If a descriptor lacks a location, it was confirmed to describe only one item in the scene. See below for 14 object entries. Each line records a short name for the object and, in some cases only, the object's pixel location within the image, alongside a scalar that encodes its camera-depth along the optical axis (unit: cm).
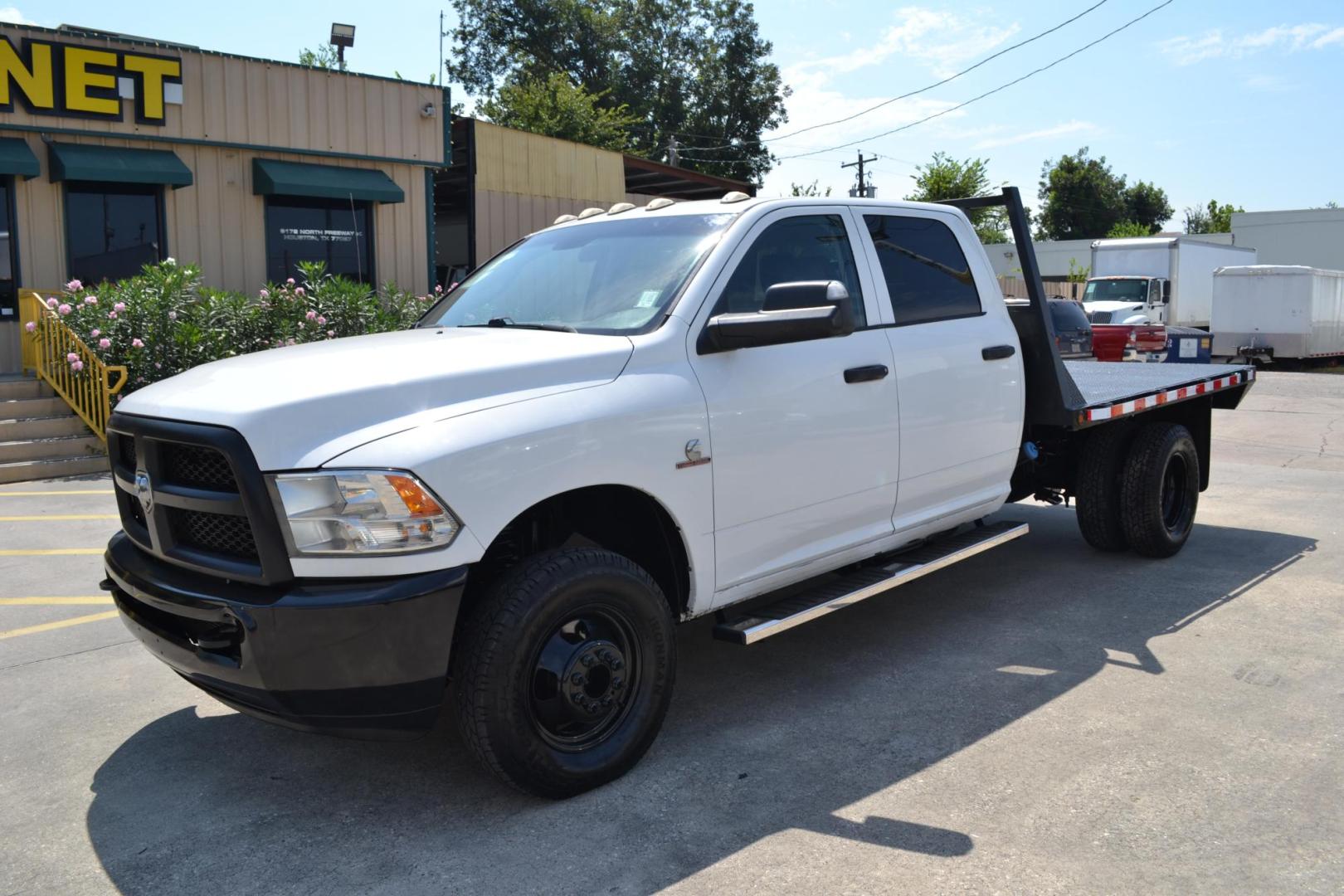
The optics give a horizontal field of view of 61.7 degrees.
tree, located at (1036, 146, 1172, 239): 7919
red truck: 2127
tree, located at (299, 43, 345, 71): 4684
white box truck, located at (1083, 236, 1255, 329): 2753
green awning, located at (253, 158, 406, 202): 1583
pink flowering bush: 1191
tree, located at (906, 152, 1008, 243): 4447
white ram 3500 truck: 317
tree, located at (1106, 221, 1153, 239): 6619
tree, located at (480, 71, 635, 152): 3791
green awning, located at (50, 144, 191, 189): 1399
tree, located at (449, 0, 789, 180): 5341
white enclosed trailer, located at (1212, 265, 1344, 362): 2677
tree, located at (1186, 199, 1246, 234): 8500
